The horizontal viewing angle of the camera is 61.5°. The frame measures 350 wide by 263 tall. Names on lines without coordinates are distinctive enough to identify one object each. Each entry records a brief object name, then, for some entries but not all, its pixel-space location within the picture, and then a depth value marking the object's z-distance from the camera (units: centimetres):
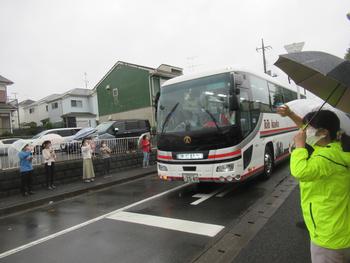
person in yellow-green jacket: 220
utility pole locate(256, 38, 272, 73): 3605
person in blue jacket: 898
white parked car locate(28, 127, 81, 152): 2206
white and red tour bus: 704
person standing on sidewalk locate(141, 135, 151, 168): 1399
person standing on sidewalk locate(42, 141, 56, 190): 985
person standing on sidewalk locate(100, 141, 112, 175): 1249
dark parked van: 1652
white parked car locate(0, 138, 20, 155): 948
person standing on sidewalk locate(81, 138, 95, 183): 1081
